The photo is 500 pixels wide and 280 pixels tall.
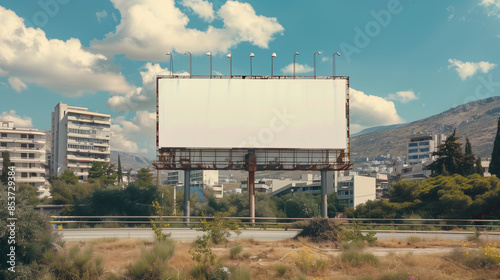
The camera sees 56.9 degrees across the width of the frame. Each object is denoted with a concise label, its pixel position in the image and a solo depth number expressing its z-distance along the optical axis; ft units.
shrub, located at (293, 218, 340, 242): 74.02
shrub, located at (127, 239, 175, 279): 53.67
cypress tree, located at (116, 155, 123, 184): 388.90
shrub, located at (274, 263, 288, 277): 53.62
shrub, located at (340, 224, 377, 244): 71.10
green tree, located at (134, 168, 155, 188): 410.29
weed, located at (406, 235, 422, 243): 76.10
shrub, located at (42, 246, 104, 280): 55.01
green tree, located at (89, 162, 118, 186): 398.83
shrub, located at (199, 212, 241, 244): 66.32
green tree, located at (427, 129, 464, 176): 163.32
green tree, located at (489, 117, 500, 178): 172.04
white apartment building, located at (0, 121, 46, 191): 359.66
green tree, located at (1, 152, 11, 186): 248.81
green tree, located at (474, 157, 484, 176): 177.88
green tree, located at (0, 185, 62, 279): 54.08
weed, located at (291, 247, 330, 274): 54.13
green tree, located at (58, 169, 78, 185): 338.85
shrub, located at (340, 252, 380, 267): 55.72
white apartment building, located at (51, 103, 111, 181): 463.83
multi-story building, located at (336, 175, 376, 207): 409.49
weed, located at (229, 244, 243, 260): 60.09
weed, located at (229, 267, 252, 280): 51.16
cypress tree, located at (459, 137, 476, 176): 162.50
